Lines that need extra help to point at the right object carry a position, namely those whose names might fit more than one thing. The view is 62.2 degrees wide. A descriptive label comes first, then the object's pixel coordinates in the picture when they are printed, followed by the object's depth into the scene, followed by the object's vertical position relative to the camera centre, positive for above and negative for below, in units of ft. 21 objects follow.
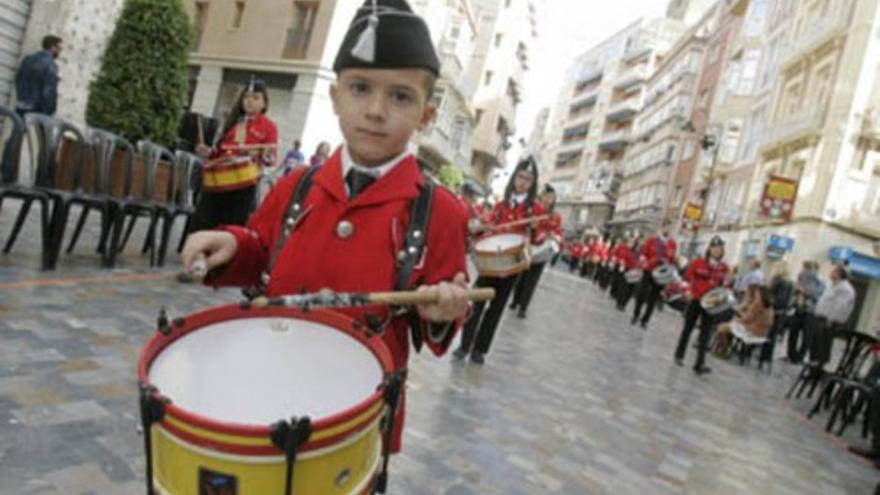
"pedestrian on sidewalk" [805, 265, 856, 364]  39.45 +1.04
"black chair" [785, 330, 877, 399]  31.30 -1.51
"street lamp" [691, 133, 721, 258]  86.47 +17.28
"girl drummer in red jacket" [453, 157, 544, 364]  22.71 -1.30
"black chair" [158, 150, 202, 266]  24.06 -1.35
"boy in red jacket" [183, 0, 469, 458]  6.48 -0.09
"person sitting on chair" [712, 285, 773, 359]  40.06 -0.77
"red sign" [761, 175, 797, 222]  87.04 +12.74
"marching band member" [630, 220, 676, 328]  45.80 +1.20
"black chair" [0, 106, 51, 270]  17.02 -1.52
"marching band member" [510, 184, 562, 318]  31.42 +0.29
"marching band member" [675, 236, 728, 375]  34.12 -0.06
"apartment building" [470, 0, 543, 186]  165.89 +38.98
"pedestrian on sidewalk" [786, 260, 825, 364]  49.11 +0.75
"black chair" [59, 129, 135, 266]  20.20 -1.02
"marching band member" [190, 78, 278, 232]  22.06 +0.29
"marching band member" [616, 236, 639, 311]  60.49 -1.18
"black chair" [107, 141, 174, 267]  21.56 -1.64
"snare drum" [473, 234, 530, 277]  21.38 -0.50
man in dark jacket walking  32.55 +1.69
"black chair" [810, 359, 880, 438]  26.66 -2.57
